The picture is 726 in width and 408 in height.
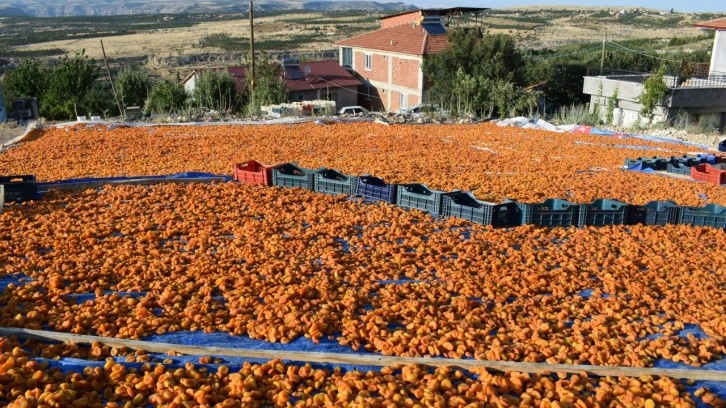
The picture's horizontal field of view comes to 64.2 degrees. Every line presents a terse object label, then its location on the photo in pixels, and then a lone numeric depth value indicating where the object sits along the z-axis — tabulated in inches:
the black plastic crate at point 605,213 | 293.7
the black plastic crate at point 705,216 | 295.0
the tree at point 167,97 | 865.3
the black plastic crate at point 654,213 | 297.6
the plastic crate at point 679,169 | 428.2
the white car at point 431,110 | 754.8
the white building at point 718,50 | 896.9
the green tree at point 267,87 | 911.0
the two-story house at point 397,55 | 1214.9
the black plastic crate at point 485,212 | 286.2
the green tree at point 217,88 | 968.9
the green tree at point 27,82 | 911.0
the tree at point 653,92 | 709.3
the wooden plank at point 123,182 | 329.4
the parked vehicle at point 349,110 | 1073.1
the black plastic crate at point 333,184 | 338.3
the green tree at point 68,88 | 784.9
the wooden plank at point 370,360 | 152.6
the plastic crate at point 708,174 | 394.3
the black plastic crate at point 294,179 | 347.3
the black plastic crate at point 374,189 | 323.9
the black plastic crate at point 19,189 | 303.3
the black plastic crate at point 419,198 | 304.4
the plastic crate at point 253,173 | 354.3
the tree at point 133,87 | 1022.4
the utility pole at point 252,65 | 881.4
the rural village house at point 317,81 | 1307.8
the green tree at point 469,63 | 1015.6
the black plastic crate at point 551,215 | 287.9
